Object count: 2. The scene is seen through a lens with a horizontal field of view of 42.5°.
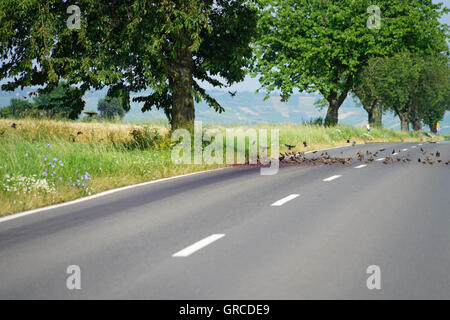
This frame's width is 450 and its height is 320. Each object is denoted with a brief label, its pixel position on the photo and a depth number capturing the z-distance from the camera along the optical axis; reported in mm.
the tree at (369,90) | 60438
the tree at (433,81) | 70312
